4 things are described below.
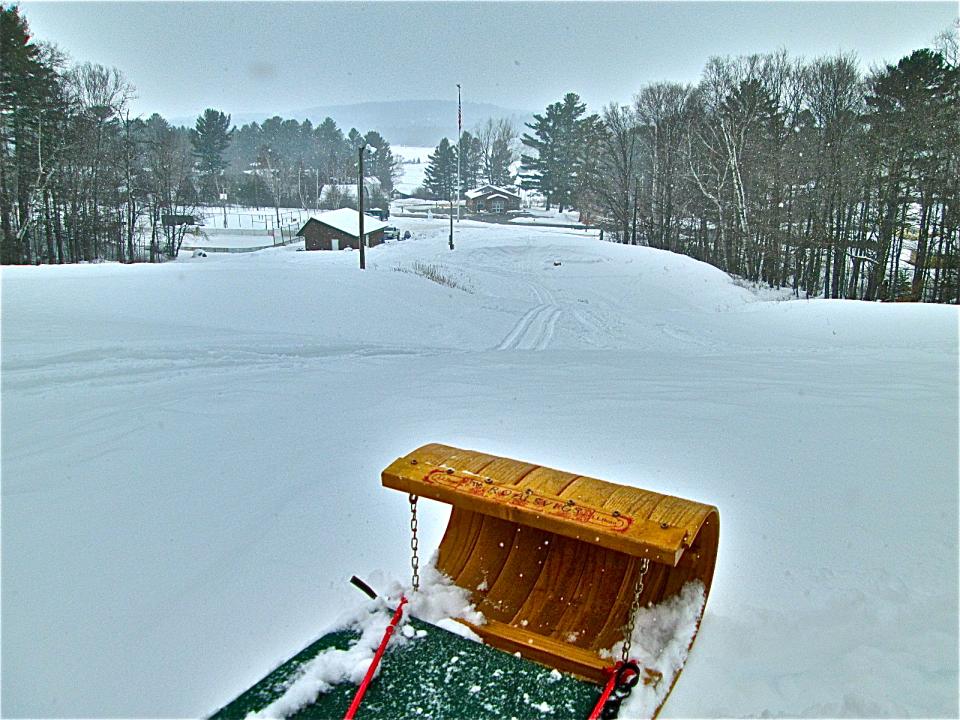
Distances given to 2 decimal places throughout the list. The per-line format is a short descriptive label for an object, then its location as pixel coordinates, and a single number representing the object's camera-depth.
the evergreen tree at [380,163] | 81.62
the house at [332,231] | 38.69
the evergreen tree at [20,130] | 27.61
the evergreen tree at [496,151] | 77.25
